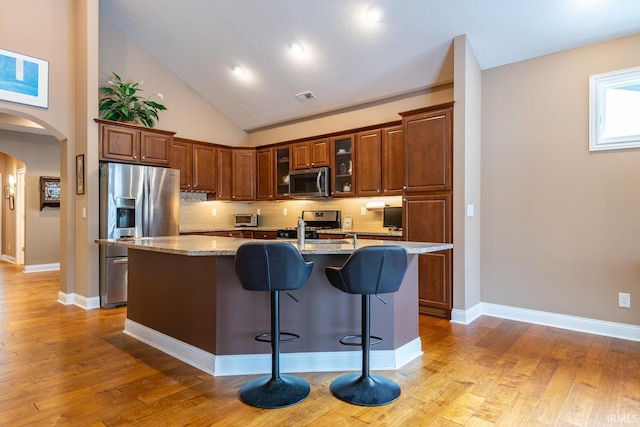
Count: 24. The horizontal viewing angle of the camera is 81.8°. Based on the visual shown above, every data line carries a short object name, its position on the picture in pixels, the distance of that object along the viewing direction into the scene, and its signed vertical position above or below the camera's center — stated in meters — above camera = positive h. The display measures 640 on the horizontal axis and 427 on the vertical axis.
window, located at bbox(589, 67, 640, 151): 3.34 +0.94
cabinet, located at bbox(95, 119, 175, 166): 4.51 +0.92
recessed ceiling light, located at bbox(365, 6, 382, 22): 3.76 +2.06
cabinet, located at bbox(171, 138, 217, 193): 5.75 +0.82
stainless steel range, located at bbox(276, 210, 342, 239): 5.61 -0.09
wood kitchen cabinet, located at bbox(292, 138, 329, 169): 5.48 +0.91
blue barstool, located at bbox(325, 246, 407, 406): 2.15 -0.42
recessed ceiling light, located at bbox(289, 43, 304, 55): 4.66 +2.11
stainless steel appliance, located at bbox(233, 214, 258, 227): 6.55 -0.11
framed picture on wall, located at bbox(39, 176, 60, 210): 7.24 +0.48
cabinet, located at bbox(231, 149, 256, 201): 6.39 +0.70
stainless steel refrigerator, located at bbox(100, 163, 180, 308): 4.41 +0.04
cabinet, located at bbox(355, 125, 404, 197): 4.66 +0.67
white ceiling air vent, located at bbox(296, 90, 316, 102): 5.48 +1.77
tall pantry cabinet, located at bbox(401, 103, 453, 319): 3.95 +0.20
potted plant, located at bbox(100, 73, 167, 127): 4.81 +1.49
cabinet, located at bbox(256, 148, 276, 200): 6.24 +0.68
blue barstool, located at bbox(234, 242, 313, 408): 2.12 -0.36
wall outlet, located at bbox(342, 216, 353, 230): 5.47 -0.14
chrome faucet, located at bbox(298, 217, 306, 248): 2.65 -0.13
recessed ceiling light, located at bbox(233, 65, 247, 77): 5.46 +2.14
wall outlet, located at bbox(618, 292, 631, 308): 3.35 -0.80
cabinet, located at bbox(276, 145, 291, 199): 6.02 +0.73
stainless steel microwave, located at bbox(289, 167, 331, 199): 5.41 +0.46
